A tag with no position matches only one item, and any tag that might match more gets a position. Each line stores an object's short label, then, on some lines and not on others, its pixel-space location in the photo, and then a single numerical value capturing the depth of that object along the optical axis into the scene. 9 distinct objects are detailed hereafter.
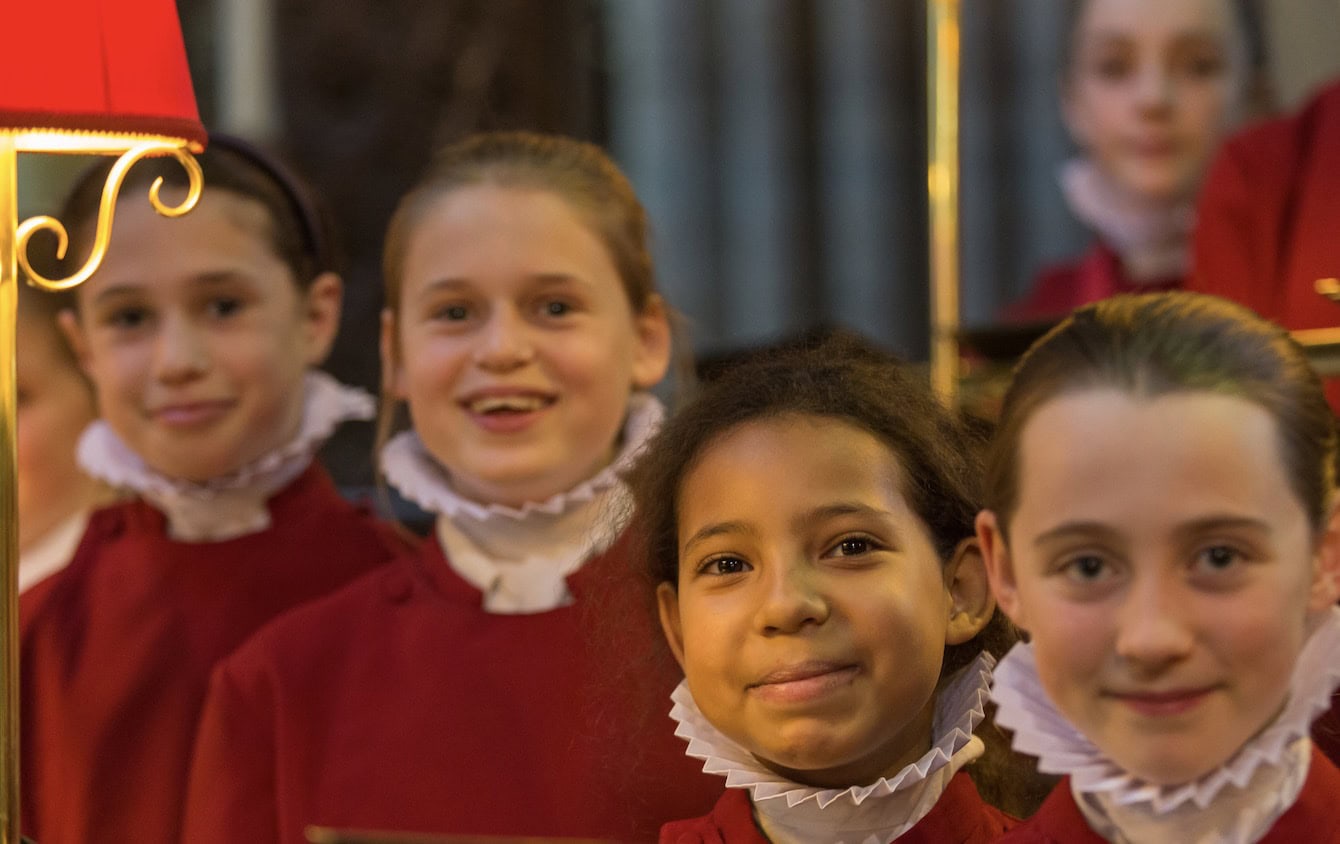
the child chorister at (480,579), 2.27
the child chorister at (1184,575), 1.91
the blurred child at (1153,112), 2.88
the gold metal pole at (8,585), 2.15
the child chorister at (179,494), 2.40
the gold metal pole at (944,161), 2.72
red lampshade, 2.10
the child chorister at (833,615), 2.04
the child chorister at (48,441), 2.58
